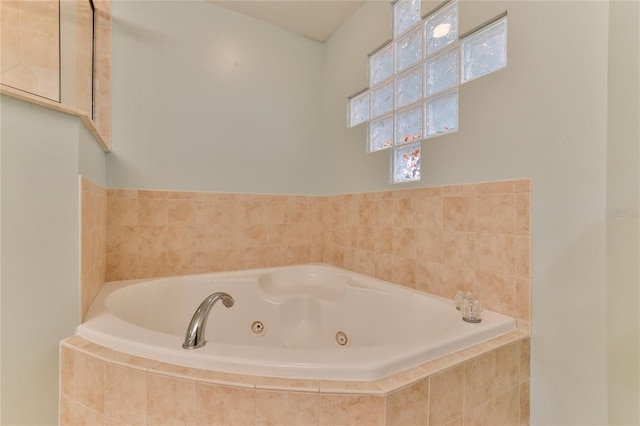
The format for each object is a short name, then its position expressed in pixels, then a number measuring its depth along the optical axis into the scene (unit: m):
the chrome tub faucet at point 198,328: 0.81
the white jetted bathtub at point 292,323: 0.76
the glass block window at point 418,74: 1.24
